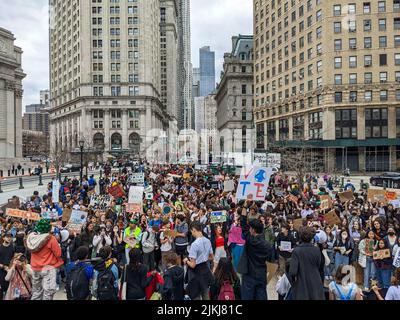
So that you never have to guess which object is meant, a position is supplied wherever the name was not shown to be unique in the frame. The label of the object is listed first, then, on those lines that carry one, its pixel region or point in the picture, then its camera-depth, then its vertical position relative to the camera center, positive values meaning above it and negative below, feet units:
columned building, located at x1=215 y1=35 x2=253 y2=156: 320.29 +58.03
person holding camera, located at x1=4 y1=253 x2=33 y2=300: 22.80 -8.25
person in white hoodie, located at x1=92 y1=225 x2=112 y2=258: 30.22 -7.40
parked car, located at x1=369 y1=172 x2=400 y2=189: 114.32 -8.75
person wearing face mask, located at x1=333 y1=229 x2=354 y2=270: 32.09 -8.79
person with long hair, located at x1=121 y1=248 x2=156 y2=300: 19.30 -6.92
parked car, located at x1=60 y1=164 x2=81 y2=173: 175.42 -5.16
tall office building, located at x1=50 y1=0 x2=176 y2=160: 301.02 +76.64
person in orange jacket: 22.68 -6.91
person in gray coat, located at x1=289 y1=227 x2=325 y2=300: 18.98 -6.52
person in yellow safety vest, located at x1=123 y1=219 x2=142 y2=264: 32.45 -7.17
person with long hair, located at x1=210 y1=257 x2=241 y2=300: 20.21 -7.15
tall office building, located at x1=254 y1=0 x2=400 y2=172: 175.22 +38.80
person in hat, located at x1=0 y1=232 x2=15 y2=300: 25.70 -7.68
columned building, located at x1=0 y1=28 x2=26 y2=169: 195.74 +30.81
